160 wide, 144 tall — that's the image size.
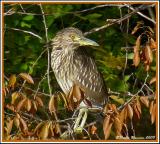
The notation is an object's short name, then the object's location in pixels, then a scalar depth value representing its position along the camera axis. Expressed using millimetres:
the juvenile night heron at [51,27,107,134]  9156
